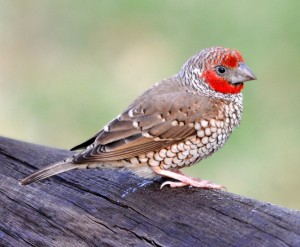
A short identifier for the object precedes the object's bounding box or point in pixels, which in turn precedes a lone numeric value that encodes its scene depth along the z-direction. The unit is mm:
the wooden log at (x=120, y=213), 6262
